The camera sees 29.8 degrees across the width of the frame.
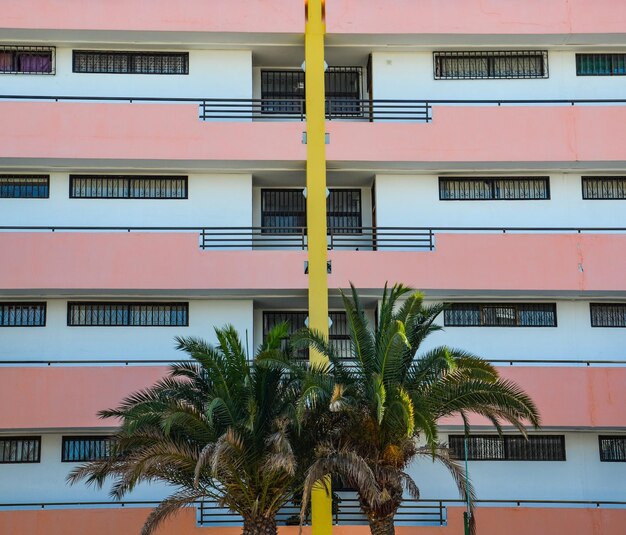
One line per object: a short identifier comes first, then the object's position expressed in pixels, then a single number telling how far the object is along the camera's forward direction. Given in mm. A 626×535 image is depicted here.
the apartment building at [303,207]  26500
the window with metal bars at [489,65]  29078
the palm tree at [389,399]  20391
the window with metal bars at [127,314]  27297
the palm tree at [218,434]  21000
